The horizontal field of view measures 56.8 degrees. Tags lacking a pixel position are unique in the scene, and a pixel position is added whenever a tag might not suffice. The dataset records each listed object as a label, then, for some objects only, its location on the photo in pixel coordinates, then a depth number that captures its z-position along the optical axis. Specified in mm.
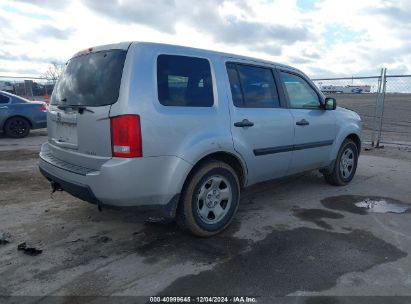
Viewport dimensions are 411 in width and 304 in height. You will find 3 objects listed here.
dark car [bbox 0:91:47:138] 11219
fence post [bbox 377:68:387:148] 10145
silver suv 3348
